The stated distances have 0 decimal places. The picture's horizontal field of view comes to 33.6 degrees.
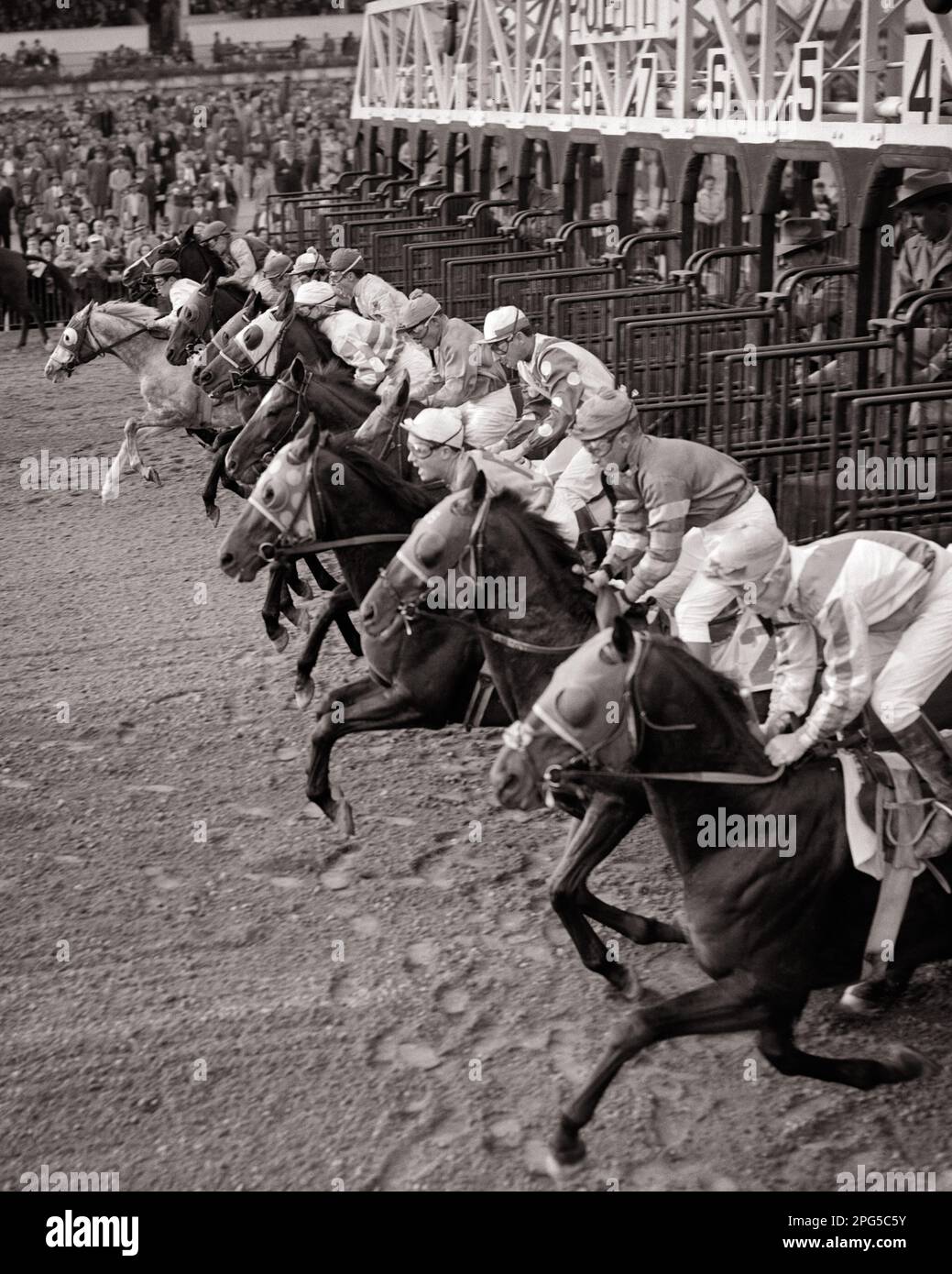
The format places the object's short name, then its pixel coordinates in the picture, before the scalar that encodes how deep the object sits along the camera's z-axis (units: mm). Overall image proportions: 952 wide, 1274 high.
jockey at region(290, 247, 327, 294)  11453
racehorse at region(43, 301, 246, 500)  11500
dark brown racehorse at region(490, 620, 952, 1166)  3760
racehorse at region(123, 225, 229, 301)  13625
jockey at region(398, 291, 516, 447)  7961
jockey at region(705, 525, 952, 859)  4469
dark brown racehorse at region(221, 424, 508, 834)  5895
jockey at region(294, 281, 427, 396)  9258
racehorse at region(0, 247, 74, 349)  19156
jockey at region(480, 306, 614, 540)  6777
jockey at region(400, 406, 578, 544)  5973
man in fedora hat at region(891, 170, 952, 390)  7906
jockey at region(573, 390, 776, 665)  5402
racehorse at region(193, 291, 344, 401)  9484
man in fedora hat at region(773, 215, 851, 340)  9313
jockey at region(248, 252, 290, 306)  11230
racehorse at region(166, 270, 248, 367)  11344
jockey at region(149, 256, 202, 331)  11814
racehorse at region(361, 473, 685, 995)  4859
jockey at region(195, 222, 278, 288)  12664
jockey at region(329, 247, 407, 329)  10641
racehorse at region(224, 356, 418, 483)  7527
